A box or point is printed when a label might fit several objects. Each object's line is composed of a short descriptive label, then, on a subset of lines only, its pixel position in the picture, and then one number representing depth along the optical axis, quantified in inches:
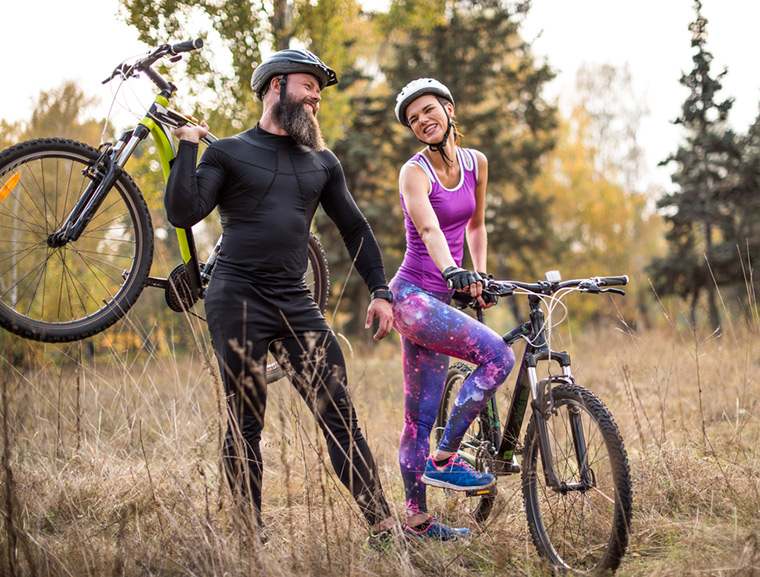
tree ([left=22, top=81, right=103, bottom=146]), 347.3
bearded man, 112.1
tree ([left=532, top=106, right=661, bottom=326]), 903.1
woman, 119.1
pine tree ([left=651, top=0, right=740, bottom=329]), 485.1
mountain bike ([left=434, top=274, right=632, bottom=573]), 99.8
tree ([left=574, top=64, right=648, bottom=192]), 1117.1
